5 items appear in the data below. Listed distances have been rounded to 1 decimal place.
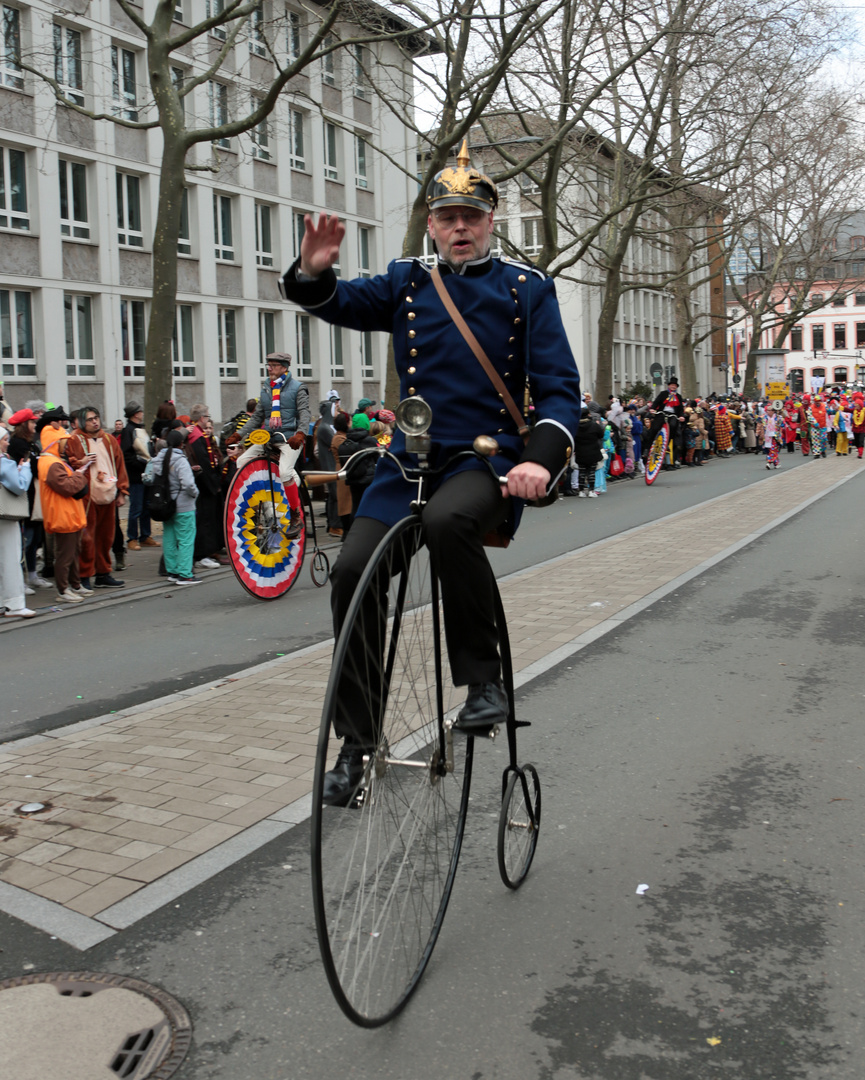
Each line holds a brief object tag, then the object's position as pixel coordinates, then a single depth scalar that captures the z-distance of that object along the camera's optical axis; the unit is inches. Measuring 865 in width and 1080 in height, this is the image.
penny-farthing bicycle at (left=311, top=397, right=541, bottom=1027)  121.3
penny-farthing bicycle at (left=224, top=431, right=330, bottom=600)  437.4
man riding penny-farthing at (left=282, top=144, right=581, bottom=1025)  130.5
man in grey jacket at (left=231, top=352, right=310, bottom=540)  486.0
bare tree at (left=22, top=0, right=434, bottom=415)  689.6
